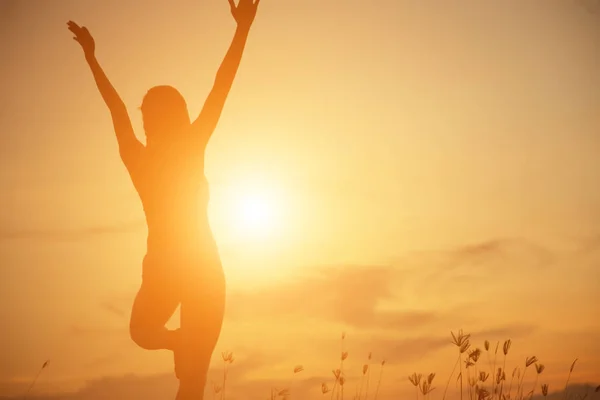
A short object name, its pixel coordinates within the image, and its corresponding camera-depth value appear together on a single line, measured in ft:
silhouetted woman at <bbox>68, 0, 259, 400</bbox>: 17.01
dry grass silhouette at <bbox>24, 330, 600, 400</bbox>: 22.60
